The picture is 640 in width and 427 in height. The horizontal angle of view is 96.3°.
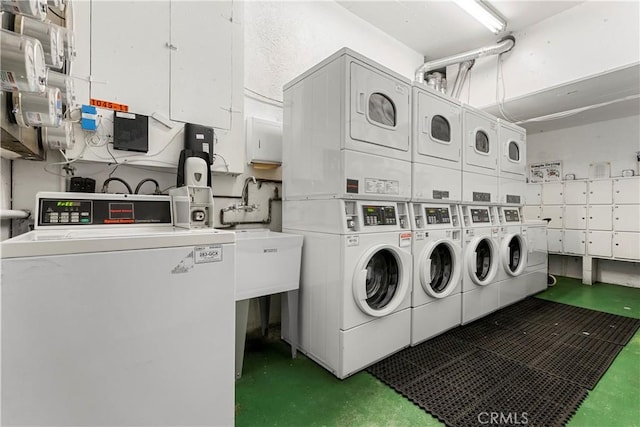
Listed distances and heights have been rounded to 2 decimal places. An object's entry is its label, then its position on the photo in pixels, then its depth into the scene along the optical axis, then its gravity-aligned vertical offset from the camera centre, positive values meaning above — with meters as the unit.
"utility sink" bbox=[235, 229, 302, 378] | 1.88 -0.41
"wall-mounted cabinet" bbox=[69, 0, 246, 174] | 1.79 +0.99
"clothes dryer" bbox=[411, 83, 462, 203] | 2.36 +0.61
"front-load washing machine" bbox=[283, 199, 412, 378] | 1.91 -0.49
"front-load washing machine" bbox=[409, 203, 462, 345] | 2.35 -0.48
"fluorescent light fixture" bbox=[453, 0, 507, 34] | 3.01 +2.24
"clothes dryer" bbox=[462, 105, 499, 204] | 2.86 +0.63
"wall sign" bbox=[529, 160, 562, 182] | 5.15 +0.84
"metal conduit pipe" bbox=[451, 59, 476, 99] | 4.13 +2.05
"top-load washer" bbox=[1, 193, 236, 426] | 0.89 -0.41
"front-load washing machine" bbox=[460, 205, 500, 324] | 2.78 -0.48
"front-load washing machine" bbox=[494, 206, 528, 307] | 3.23 -0.46
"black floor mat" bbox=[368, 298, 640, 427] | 1.65 -1.10
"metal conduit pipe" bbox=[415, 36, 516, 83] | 3.63 +2.13
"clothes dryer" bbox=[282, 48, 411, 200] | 1.92 +0.61
